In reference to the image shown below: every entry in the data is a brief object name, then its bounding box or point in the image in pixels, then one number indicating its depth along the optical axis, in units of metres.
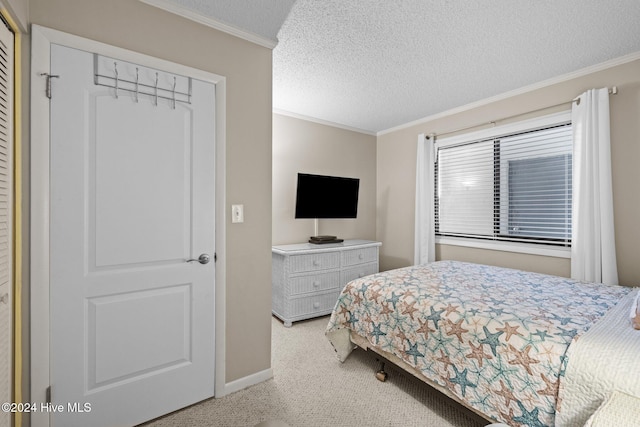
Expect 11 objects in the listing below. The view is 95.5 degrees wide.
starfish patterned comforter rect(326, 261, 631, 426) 1.35
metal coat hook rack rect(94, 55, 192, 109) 1.57
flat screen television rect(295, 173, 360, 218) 3.51
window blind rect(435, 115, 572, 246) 2.83
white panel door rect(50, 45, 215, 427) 1.48
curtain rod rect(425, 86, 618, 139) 2.44
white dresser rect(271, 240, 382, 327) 3.17
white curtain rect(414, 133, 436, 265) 3.76
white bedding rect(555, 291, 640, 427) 1.10
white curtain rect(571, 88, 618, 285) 2.41
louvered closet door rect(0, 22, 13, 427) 1.21
